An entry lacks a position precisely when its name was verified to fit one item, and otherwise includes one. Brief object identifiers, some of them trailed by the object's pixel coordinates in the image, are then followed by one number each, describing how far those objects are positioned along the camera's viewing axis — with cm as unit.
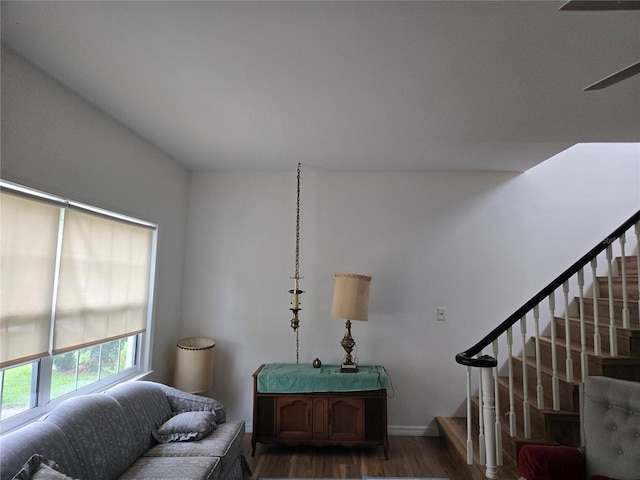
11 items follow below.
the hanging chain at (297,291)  355
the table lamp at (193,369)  324
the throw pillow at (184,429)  235
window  187
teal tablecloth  310
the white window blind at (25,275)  181
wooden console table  308
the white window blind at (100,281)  223
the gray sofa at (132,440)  163
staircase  250
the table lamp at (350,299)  323
